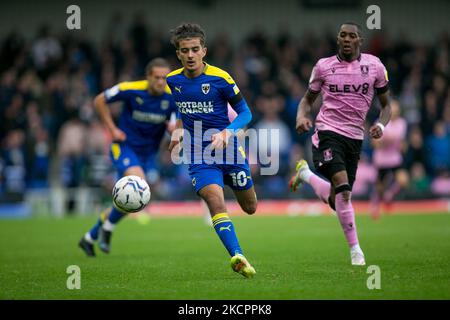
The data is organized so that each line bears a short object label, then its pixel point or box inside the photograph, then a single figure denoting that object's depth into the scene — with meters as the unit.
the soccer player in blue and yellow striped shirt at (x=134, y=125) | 12.61
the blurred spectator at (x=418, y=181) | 23.58
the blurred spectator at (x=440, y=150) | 24.05
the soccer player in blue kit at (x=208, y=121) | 9.24
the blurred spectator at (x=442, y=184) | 23.53
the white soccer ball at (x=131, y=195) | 10.21
